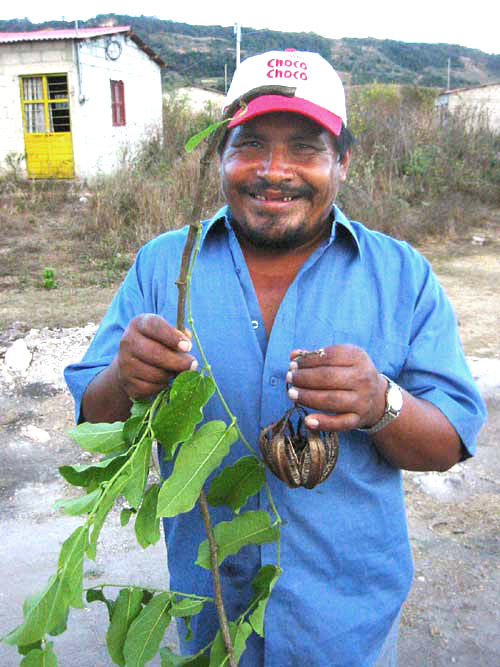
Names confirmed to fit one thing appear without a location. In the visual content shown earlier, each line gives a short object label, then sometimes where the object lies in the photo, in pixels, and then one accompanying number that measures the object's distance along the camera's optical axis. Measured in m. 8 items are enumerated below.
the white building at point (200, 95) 24.59
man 1.53
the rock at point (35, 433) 4.36
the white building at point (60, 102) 14.98
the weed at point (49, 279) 8.62
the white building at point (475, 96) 22.72
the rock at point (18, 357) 5.27
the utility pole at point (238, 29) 23.59
